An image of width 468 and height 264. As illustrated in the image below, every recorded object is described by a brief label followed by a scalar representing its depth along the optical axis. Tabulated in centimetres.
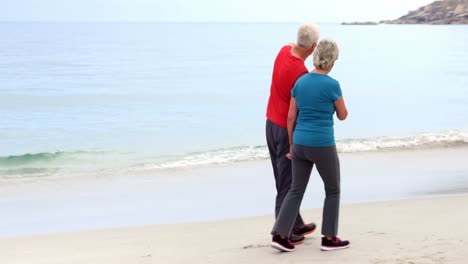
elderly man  1065
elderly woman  1037
